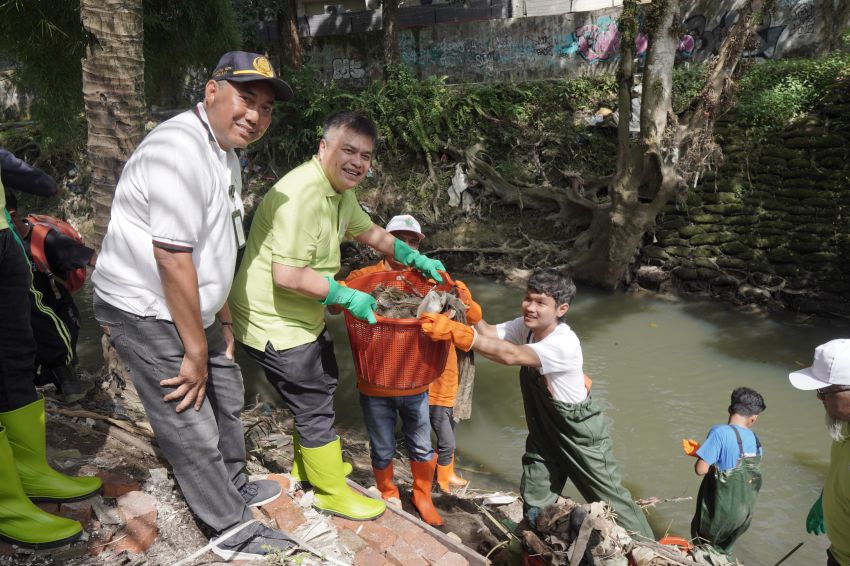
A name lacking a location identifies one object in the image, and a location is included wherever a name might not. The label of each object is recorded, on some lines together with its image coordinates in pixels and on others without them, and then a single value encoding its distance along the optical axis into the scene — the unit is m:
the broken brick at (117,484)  2.86
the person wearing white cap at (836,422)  2.47
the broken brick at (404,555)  2.75
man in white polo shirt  2.11
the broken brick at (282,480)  3.15
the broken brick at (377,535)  2.86
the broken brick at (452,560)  2.76
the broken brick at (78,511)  2.62
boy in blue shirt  3.49
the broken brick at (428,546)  2.81
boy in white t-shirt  3.08
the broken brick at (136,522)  2.56
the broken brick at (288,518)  2.84
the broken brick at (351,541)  2.80
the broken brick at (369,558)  2.73
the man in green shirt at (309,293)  2.65
